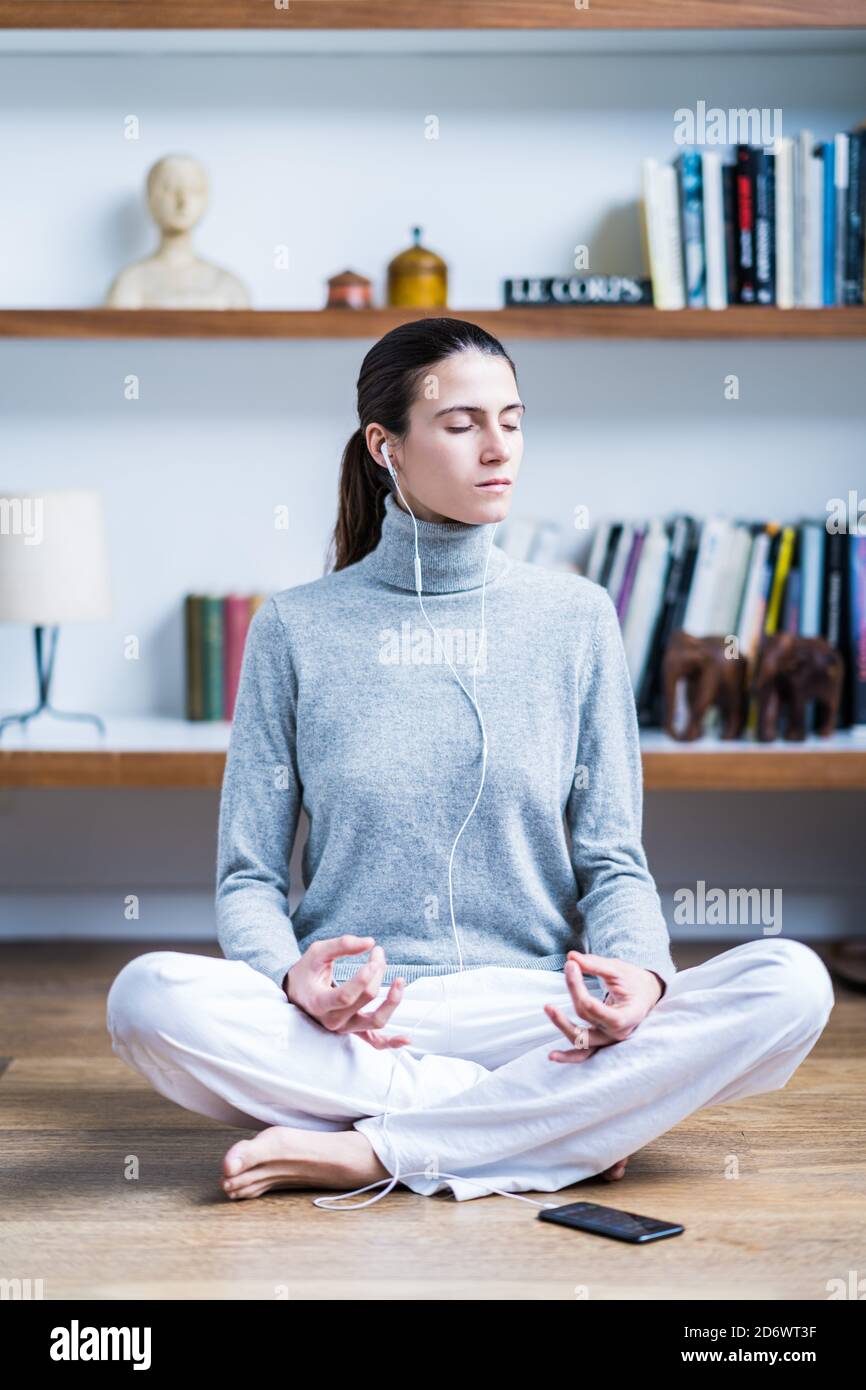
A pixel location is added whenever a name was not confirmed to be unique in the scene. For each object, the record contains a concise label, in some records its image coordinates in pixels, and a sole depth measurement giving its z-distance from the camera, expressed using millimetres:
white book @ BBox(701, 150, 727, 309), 2461
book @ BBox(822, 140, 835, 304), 2463
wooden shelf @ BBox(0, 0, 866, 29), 2391
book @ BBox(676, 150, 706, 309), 2465
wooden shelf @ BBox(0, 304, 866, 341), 2467
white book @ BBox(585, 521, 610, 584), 2650
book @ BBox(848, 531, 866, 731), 2566
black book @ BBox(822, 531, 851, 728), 2578
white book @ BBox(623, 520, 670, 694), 2574
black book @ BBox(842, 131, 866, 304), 2463
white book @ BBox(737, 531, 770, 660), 2580
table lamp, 2498
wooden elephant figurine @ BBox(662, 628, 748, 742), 2508
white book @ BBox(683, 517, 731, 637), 2574
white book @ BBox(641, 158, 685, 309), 2488
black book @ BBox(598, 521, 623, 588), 2637
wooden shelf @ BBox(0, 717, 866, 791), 2408
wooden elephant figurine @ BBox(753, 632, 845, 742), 2508
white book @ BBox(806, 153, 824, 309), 2467
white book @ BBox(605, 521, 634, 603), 2600
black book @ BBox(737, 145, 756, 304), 2461
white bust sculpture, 2568
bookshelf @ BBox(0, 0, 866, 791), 2396
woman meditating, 1527
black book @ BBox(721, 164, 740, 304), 2467
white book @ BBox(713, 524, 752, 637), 2586
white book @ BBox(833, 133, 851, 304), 2457
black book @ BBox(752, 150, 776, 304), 2461
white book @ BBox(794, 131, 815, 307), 2457
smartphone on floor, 1454
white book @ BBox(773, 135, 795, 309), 2463
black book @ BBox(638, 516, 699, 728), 2576
